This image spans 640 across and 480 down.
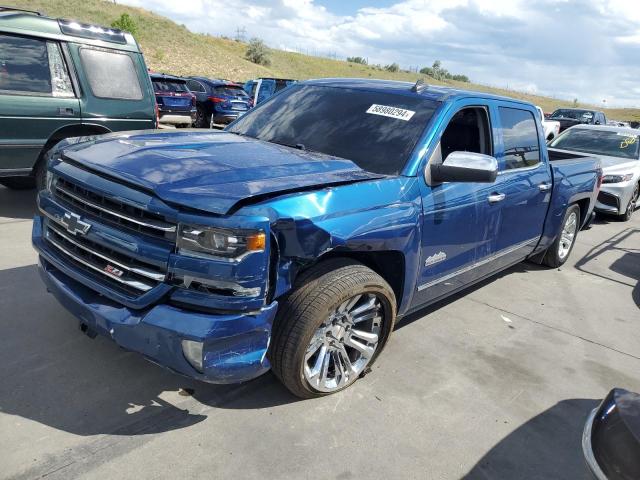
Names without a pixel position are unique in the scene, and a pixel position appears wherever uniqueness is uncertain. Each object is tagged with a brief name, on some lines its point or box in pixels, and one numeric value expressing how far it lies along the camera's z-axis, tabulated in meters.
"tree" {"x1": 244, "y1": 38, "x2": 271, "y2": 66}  62.31
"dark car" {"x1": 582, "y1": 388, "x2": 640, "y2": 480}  1.89
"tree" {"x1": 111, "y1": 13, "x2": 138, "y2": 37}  42.03
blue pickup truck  2.48
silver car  9.11
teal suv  5.82
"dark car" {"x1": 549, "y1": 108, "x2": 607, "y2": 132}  22.23
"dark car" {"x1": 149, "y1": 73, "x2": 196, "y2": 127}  13.88
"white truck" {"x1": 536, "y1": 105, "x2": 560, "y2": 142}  18.08
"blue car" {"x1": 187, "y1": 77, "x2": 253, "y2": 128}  16.52
